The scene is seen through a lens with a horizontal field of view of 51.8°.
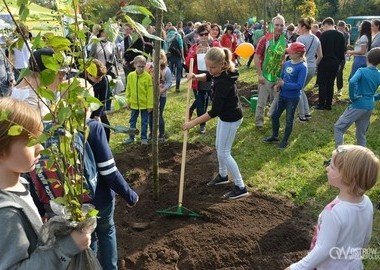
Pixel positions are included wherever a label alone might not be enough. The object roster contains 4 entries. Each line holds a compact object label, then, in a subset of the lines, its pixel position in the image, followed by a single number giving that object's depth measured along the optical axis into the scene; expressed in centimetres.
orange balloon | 927
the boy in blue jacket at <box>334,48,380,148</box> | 525
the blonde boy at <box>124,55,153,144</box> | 672
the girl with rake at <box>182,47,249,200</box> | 465
